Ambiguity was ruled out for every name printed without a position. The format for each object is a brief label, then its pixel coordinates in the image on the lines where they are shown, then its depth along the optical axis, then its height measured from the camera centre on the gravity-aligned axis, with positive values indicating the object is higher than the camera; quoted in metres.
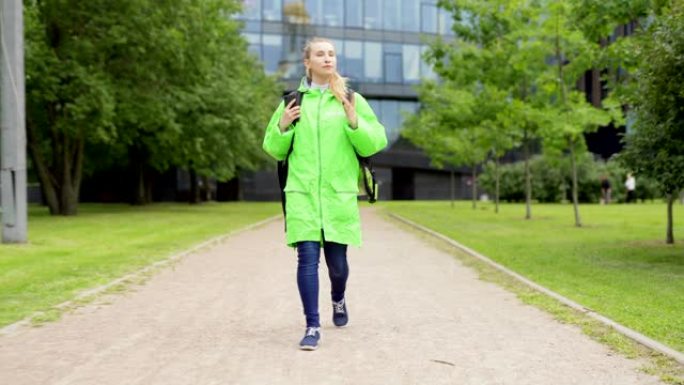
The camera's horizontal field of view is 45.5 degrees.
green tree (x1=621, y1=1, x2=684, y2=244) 10.09 +1.02
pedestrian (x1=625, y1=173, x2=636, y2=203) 41.78 -0.54
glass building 53.97 +9.02
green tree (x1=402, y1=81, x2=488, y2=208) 25.16 +1.96
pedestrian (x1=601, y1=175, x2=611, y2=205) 41.75 -0.48
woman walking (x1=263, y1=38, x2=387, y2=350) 5.79 +0.18
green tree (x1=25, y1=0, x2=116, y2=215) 22.78 +3.03
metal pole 14.92 +0.94
